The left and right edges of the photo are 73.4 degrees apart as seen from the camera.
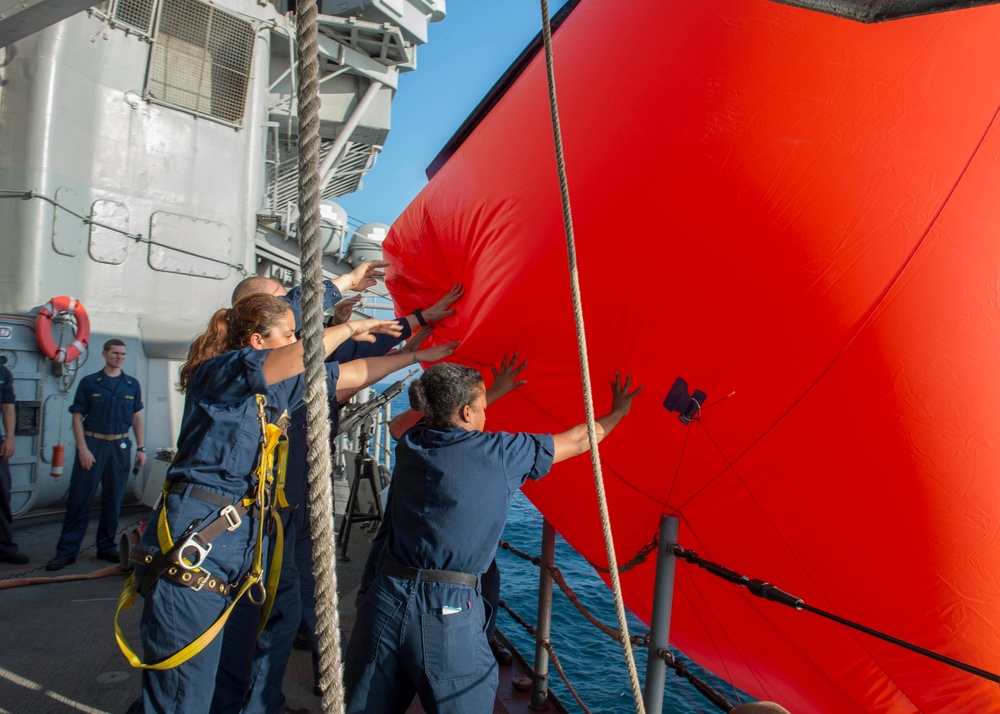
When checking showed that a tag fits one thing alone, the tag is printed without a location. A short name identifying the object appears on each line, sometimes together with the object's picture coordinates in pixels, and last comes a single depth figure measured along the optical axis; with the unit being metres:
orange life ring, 6.03
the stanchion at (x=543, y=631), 3.50
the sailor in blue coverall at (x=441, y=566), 2.10
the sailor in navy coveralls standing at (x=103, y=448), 5.12
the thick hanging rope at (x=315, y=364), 1.12
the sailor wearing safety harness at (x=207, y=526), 2.17
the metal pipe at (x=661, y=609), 2.53
